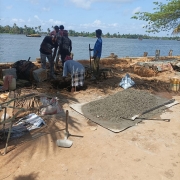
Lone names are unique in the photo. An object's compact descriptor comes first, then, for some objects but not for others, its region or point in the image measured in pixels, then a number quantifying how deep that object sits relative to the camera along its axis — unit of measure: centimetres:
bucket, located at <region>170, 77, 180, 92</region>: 774
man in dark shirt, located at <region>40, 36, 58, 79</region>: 745
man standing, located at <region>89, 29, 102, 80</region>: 774
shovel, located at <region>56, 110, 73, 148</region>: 375
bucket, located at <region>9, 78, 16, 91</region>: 657
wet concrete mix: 482
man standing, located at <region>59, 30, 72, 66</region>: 779
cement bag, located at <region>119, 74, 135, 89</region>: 791
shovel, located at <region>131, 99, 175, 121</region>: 507
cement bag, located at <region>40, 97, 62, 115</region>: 509
